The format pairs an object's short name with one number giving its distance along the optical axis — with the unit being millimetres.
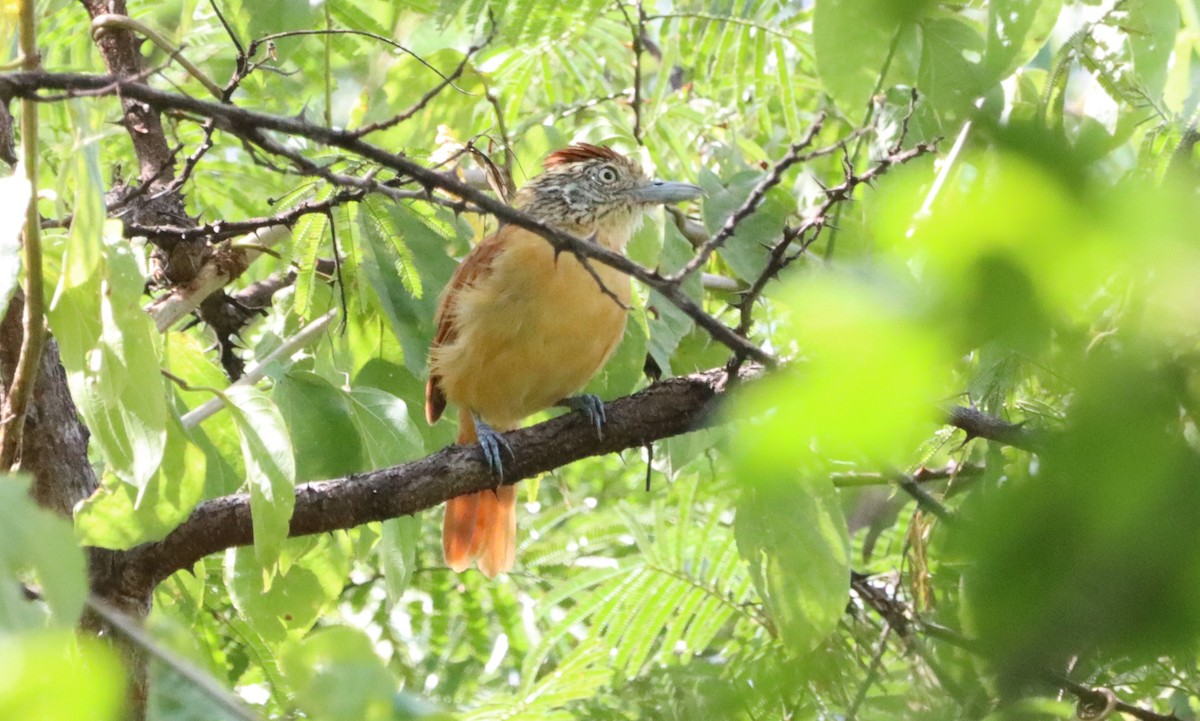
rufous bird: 9078
